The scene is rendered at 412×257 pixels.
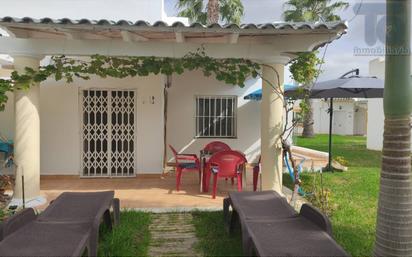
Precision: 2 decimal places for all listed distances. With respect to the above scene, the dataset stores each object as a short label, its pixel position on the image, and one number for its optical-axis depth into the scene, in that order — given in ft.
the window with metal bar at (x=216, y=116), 40.52
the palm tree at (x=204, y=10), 74.95
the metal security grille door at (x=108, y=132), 32.37
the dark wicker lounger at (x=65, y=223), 12.91
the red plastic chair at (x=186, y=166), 27.52
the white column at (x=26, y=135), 22.84
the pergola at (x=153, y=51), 22.03
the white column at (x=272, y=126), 23.24
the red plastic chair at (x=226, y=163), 25.00
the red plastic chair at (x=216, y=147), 33.30
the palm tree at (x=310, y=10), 77.05
